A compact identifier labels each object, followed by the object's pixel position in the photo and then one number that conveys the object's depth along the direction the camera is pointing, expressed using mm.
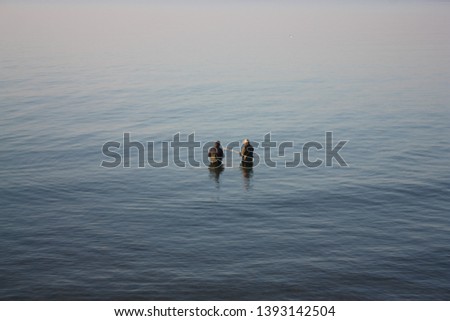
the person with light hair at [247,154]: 40125
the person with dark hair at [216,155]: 40125
